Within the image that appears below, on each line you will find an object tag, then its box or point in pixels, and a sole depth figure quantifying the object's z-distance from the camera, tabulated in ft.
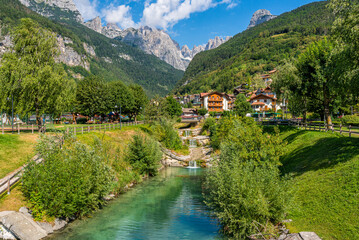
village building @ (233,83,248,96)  570.46
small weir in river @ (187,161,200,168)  193.06
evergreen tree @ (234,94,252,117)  353.41
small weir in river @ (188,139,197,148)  240.94
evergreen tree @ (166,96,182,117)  345.31
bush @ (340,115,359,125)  167.81
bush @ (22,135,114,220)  67.26
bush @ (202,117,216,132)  267.76
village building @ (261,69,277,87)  590.55
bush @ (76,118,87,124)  329.72
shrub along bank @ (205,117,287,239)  55.47
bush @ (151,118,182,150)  215.53
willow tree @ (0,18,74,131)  120.47
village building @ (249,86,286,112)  423.64
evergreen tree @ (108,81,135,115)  280.61
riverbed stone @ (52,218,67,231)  67.00
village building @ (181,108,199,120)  459.56
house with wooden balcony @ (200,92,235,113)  468.34
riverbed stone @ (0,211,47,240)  57.72
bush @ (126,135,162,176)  134.62
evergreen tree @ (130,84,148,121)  307.78
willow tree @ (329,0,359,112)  72.23
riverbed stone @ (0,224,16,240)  57.52
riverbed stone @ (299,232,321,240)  48.84
